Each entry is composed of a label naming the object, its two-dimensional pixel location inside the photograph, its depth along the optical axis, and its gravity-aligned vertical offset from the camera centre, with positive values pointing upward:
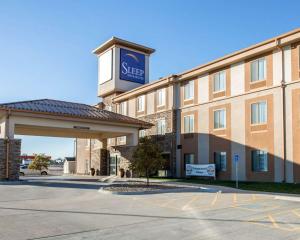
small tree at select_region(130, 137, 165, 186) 17.30 -1.12
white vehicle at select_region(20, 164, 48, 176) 40.37 -5.13
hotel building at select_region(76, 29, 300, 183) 17.99 +2.42
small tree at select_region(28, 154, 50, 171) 43.86 -3.79
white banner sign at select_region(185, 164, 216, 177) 21.41 -2.42
